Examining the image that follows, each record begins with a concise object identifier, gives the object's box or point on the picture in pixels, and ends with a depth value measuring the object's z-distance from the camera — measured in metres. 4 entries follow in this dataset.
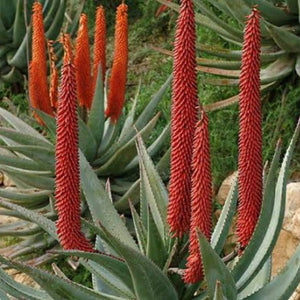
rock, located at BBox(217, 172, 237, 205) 4.49
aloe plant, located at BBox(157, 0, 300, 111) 4.43
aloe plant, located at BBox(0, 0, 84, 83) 6.57
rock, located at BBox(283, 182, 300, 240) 3.91
